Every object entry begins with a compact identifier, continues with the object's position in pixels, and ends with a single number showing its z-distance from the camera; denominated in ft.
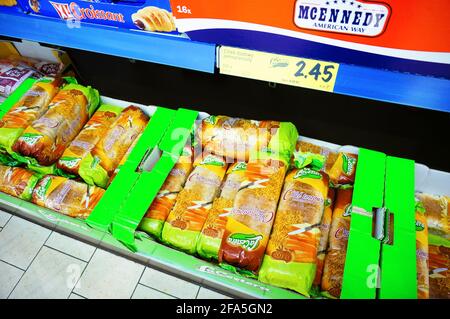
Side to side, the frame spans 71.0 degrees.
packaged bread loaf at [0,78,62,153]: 5.54
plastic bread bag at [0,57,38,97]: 6.72
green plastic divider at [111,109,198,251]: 4.18
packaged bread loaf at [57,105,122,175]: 5.34
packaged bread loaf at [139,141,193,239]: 4.43
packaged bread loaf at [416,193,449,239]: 4.43
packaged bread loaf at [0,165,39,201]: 5.29
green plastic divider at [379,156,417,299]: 3.41
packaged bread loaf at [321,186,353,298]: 3.86
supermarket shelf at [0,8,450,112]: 3.09
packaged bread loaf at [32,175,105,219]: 4.86
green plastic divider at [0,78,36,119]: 5.96
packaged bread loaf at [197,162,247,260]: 4.19
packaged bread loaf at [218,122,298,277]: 3.86
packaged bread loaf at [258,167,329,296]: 3.69
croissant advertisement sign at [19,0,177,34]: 3.47
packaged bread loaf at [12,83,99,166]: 5.31
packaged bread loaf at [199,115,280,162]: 4.66
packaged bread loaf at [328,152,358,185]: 4.48
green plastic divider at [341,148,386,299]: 3.46
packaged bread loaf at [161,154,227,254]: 4.33
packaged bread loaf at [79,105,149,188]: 5.11
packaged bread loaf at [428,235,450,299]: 3.87
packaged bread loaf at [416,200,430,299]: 3.67
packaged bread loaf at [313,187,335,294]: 4.02
